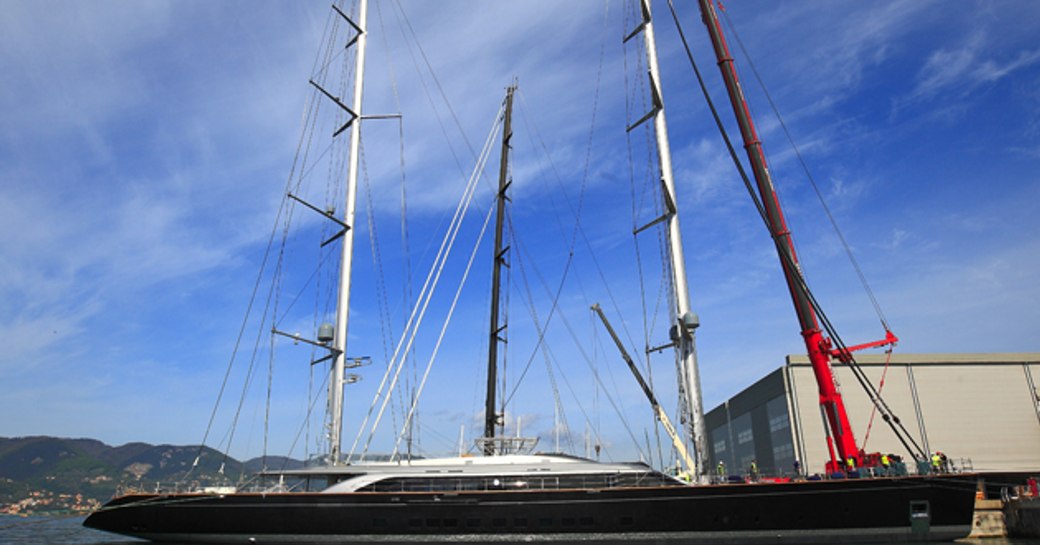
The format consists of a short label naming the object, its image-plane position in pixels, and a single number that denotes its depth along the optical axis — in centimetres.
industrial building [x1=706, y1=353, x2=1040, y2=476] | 4831
